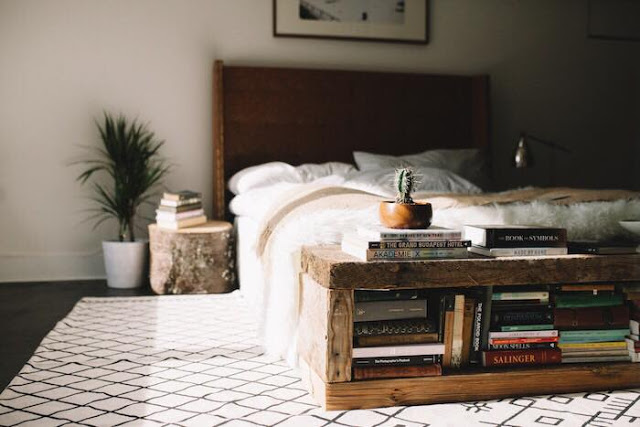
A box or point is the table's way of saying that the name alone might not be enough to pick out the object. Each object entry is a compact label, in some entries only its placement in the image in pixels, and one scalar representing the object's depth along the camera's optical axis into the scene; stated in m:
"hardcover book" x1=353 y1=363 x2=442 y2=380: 1.94
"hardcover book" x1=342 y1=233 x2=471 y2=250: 1.90
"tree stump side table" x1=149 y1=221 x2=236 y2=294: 3.80
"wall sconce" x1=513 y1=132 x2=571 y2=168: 4.29
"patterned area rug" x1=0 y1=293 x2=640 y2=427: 1.86
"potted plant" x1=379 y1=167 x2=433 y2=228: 1.98
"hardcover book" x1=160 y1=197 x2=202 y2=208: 3.91
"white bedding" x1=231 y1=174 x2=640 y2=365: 2.36
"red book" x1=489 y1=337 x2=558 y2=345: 2.07
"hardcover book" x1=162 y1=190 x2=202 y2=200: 3.93
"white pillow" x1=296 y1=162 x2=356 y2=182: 4.10
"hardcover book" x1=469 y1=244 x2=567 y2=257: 2.03
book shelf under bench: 1.89
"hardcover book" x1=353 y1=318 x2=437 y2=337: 1.95
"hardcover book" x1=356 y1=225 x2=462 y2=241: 1.91
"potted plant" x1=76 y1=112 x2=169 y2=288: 4.09
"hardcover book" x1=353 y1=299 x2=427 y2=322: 1.95
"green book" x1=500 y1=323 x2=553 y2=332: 2.08
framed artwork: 4.62
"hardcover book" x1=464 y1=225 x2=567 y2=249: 2.04
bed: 3.67
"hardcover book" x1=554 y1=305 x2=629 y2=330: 2.13
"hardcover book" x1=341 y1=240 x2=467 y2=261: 1.90
